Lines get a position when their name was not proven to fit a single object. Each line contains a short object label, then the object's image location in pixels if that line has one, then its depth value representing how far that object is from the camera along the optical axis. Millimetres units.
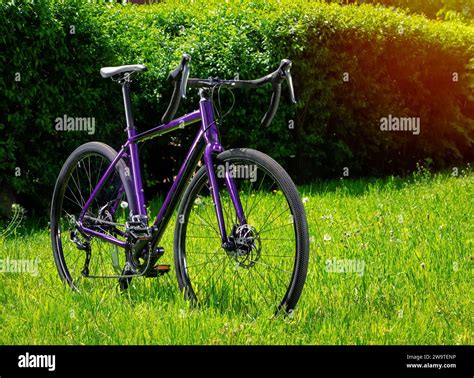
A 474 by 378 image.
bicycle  4051
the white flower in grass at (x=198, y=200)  4457
